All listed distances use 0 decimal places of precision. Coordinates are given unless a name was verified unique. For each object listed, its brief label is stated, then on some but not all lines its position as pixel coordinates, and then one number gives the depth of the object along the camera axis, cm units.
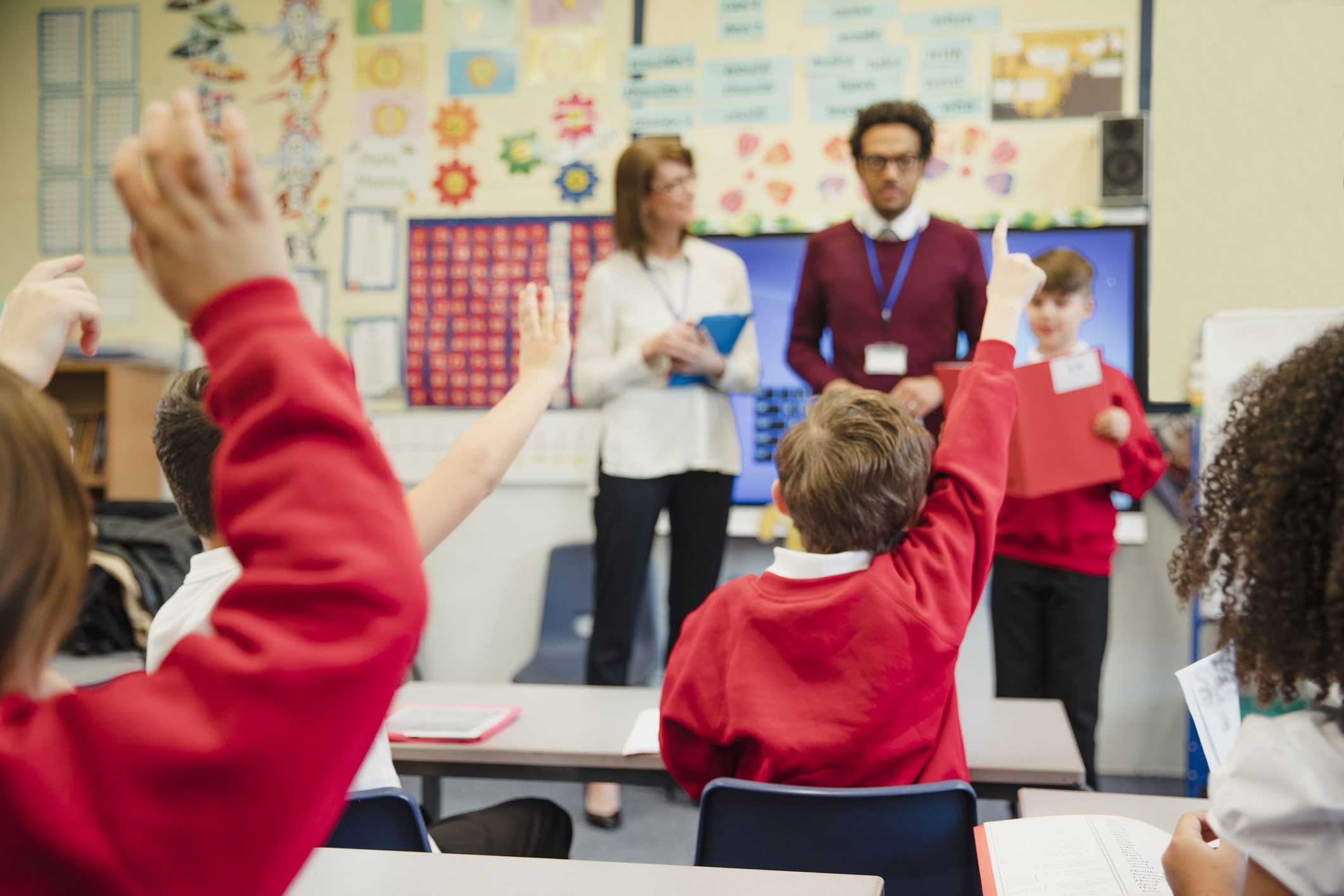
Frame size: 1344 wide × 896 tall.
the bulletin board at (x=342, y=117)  381
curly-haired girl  69
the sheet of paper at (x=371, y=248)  394
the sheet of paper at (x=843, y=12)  357
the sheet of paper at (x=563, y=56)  378
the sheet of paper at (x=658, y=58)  371
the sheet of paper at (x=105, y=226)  416
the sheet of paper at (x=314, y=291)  397
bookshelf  377
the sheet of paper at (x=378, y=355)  392
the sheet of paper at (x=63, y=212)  416
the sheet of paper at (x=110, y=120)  414
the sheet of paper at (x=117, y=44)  412
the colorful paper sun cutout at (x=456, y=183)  389
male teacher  277
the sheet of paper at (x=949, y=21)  347
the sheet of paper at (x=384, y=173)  391
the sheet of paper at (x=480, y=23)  385
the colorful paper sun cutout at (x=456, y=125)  388
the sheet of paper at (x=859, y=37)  357
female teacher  288
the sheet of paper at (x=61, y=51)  414
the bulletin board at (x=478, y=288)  379
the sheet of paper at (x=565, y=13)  377
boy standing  255
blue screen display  357
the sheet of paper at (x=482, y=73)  385
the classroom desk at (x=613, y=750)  149
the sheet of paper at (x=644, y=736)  152
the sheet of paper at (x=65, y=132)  415
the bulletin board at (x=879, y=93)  343
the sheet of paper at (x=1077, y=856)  100
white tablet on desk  162
